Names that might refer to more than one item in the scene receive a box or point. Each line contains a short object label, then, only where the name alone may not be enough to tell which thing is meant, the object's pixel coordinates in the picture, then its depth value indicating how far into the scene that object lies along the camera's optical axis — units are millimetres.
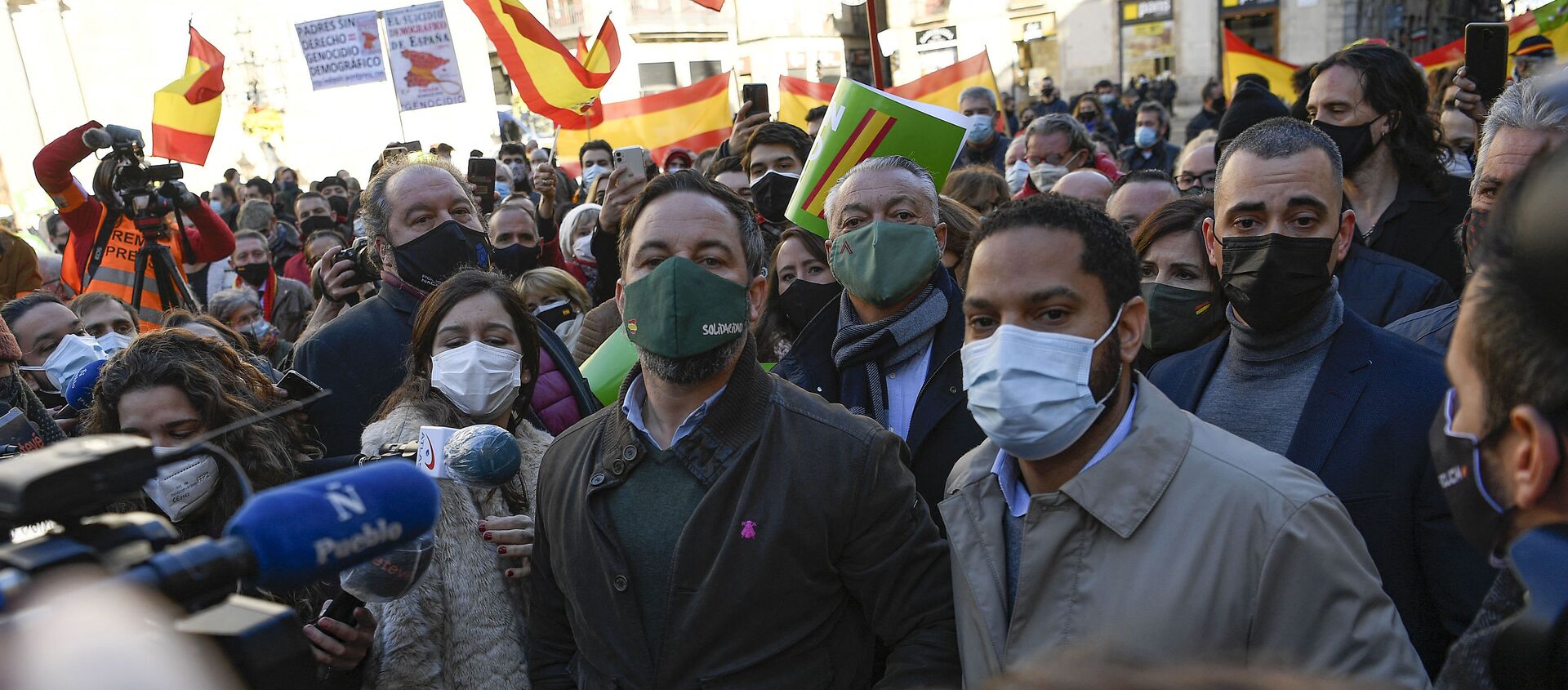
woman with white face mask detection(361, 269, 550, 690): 2545
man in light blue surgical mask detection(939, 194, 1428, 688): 1732
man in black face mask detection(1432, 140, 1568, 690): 1074
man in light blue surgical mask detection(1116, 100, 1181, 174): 10133
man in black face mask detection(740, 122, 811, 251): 5285
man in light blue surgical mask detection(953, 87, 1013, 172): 8297
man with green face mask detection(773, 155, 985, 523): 2934
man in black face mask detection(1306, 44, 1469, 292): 3939
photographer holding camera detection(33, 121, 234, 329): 5645
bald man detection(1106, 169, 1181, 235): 4479
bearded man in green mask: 2141
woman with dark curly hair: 2691
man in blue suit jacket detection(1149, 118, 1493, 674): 2211
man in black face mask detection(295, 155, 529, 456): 3518
